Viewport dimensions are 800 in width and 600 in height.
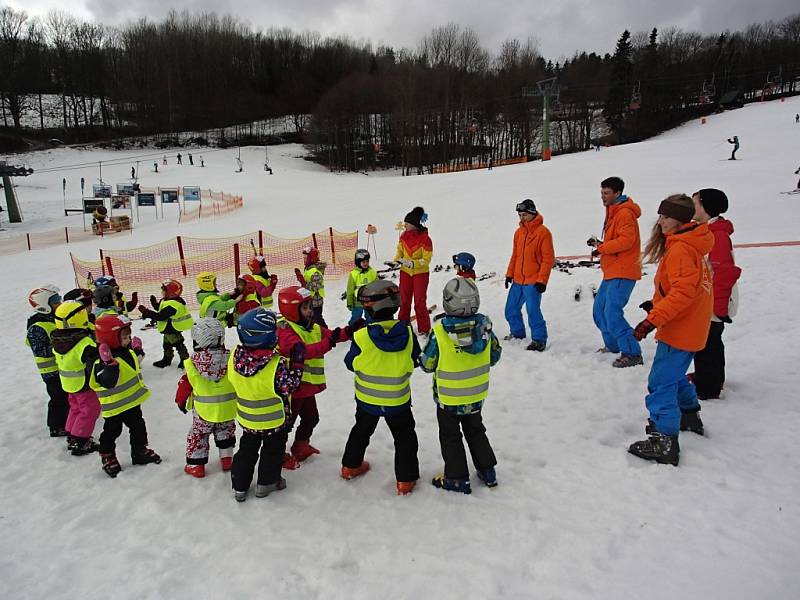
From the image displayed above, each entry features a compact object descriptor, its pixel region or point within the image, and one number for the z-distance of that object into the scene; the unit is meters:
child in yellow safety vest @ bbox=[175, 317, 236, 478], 3.81
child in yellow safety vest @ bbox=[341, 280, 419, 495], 3.52
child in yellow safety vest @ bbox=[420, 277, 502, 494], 3.38
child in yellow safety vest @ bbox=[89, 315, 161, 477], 4.02
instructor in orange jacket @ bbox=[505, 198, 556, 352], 6.09
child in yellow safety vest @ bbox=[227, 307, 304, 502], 3.44
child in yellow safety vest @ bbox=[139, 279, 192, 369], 6.51
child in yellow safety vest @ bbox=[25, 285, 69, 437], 4.91
